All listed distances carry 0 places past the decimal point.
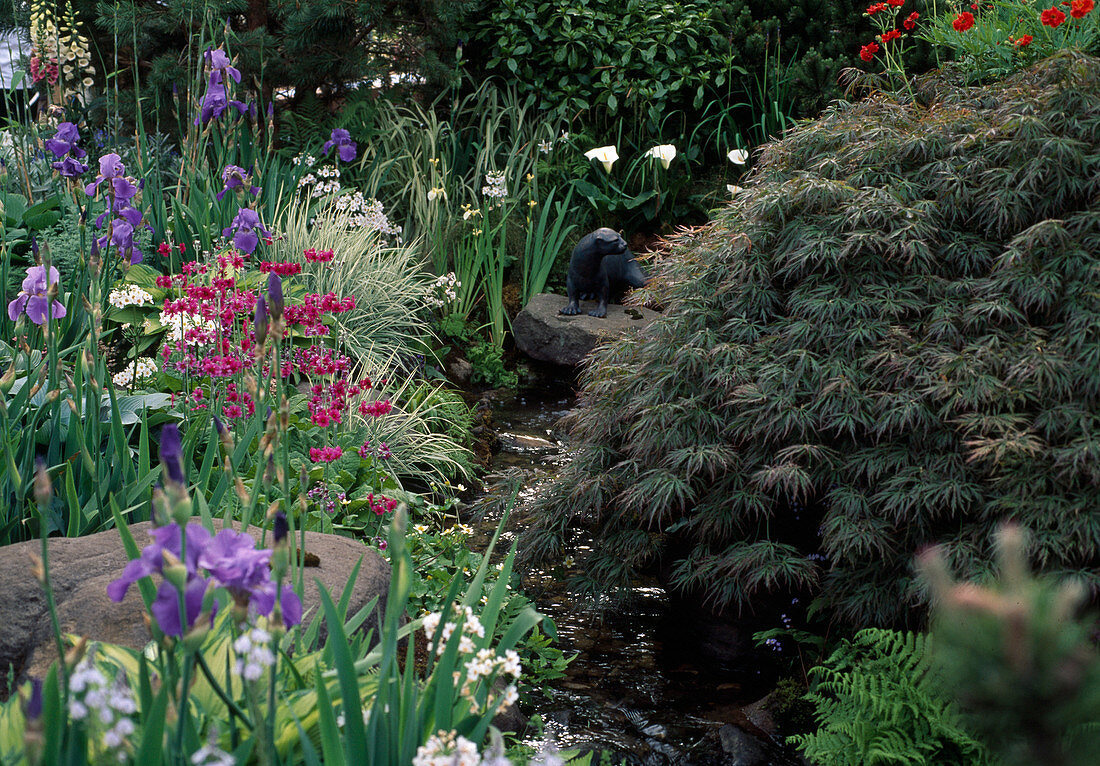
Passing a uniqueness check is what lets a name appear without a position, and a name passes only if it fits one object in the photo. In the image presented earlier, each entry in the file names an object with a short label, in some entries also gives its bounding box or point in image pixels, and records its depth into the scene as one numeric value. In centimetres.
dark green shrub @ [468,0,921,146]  754
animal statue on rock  629
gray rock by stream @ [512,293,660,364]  619
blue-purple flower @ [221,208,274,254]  336
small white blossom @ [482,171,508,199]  640
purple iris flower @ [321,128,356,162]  556
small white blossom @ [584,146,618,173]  681
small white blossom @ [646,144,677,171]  691
